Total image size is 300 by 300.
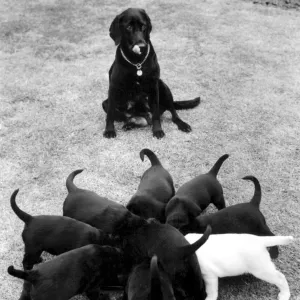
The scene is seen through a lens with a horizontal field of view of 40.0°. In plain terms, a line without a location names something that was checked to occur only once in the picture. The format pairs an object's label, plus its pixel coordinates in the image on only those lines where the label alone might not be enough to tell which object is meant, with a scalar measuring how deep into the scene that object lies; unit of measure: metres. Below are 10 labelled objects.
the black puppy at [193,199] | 3.00
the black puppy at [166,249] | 2.51
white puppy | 2.61
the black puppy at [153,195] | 3.14
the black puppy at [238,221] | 2.93
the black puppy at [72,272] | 2.41
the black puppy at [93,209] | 2.89
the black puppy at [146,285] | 2.07
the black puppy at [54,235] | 2.79
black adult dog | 4.29
